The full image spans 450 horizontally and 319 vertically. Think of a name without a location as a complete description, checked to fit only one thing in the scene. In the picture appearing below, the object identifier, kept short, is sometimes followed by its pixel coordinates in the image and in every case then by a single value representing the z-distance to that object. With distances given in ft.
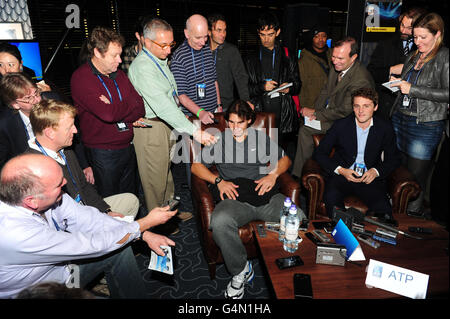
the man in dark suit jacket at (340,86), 10.48
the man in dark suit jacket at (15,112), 7.44
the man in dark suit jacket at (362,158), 8.97
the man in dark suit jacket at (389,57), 9.73
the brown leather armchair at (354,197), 8.52
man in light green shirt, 8.82
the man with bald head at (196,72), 9.91
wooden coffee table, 5.15
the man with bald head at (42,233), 4.71
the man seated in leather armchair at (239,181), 7.55
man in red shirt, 8.20
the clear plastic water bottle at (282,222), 6.68
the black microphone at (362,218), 6.68
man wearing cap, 14.51
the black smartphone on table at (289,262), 5.75
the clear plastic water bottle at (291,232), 6.24
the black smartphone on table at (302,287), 5.03
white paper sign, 4.38
